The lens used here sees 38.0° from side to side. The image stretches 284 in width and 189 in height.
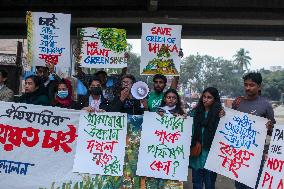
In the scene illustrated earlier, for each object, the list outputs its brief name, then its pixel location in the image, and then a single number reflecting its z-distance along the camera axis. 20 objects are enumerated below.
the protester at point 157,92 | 5.58
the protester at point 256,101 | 4.60
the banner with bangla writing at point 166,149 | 4.88
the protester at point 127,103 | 5.03
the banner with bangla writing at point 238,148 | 4.68
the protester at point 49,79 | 5.59
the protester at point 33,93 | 5.17
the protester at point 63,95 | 5.21
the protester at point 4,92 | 5.66
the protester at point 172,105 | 4.89
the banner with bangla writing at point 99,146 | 4.91
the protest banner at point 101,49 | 6.60
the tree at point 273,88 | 75.69
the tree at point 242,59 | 121.19
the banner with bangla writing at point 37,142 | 4.91
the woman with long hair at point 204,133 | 4.73
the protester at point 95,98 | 5.29
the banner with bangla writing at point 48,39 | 6.09
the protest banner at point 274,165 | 4.57
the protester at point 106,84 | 6.46
